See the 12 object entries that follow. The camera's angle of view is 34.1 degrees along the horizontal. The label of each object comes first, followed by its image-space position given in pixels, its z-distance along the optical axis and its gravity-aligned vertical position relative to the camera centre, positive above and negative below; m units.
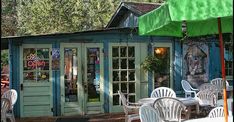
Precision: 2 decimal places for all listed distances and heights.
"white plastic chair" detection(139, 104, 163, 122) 4.73 -0.63
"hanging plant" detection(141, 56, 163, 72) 10.24 +0.00
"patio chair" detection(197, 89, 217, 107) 8.26 -0.75
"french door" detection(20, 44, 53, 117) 9.72 -0.41
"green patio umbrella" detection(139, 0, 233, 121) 2.48 +0.36
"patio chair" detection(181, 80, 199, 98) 10.33 -0.64
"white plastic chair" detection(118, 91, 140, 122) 7.07 -0.89
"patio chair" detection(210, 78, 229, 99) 10.52 -0.50
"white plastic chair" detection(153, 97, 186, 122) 6.19 -0.72
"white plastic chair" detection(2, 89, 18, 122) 7.61 -0.66
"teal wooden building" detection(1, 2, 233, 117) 9.74 -0.12
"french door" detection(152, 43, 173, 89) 10.76 -0.05
